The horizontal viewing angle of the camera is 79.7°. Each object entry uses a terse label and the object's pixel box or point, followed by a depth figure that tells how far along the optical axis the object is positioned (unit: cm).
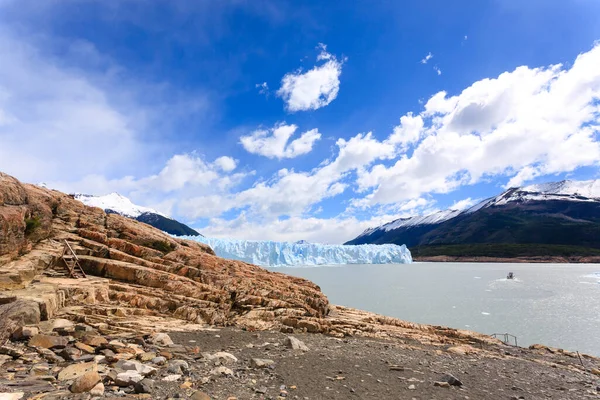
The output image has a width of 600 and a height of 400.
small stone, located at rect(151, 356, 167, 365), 768
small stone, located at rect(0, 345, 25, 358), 666
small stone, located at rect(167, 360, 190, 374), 729
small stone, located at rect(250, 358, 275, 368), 878
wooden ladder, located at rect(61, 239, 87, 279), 1398
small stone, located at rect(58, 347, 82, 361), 704
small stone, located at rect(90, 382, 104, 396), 547
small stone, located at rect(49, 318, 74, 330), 885
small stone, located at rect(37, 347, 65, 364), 684
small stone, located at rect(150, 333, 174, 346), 939
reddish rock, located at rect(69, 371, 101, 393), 554
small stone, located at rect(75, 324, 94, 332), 915
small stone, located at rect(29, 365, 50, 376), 611
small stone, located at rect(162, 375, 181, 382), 675
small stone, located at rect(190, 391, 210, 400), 613
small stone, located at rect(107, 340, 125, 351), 799
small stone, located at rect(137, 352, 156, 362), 777
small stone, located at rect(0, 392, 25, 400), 477
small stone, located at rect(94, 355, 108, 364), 705
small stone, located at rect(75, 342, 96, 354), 762
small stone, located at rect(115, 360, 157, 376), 676
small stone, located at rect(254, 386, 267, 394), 712
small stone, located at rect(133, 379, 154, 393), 593
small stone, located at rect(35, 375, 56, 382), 585
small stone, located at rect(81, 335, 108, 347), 797
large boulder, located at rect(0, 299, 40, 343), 762
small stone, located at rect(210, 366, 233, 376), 772
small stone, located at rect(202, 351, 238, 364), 876
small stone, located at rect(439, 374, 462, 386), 946
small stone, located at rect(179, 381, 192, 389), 654
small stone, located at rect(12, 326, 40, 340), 758
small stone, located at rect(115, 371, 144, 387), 605
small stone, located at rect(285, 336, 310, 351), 1147
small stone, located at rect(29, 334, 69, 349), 741
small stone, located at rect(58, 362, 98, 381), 609
